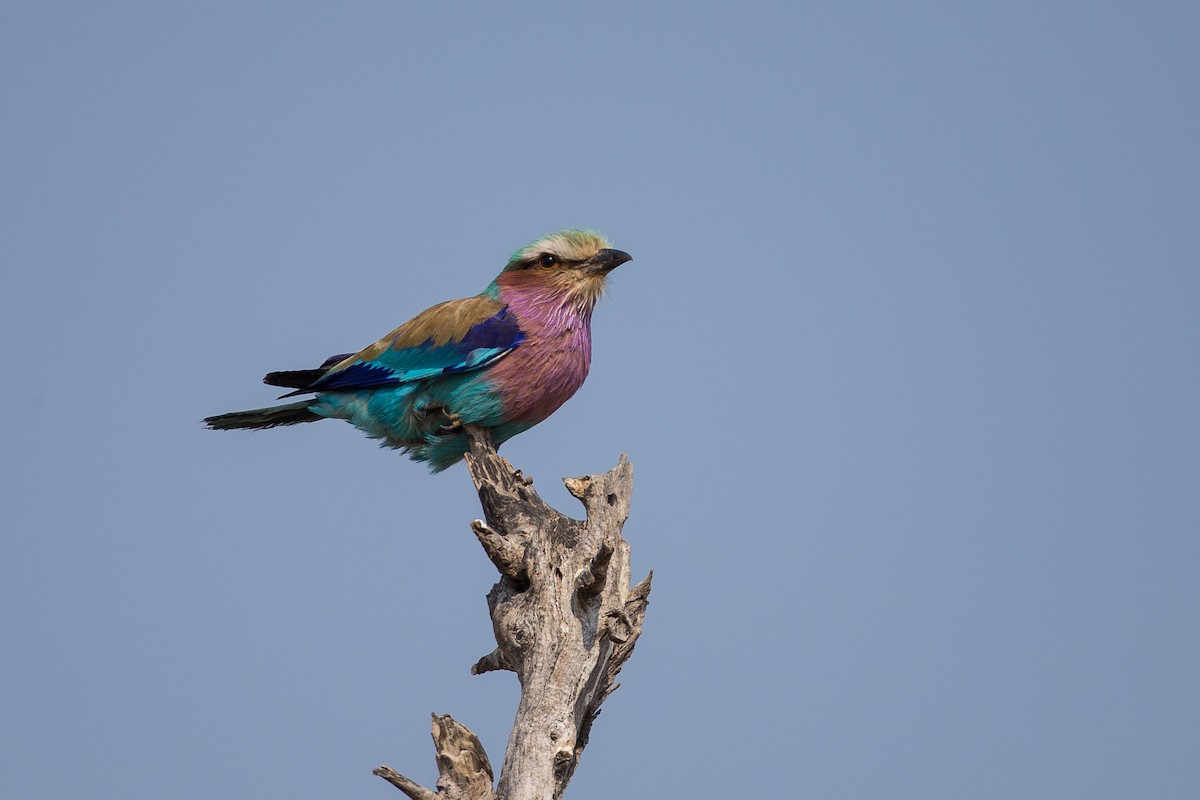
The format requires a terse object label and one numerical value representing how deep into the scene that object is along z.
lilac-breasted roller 12.73
